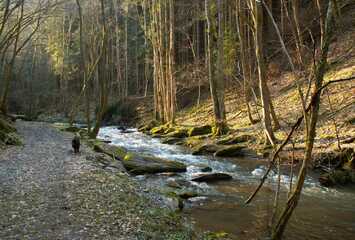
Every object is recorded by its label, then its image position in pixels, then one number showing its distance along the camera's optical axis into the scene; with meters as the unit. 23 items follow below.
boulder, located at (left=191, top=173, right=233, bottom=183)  12.40
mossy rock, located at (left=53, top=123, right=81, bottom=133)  27.15
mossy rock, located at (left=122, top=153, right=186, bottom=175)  13.57
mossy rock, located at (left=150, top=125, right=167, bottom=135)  26.91
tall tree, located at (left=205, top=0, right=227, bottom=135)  20.66
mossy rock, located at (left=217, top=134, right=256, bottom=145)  18.31
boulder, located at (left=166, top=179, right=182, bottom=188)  11.41
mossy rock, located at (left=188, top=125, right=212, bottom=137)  22.50
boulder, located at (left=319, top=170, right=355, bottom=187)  11.21
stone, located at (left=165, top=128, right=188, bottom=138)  23.19
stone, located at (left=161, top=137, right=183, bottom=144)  21.70
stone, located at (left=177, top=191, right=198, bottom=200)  10.25
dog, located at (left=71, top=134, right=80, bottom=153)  15.05
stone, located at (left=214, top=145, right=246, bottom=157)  16.69
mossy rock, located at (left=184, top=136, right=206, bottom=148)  20.03
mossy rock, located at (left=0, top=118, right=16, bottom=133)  18.78
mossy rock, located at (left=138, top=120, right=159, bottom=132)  30.26
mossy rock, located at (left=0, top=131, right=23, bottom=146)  16.73
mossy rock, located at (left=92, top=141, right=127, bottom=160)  15.16
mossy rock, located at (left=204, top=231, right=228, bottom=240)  7.12
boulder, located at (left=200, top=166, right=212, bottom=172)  13.73
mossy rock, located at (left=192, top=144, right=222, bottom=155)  17.53
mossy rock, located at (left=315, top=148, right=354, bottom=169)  12.09
